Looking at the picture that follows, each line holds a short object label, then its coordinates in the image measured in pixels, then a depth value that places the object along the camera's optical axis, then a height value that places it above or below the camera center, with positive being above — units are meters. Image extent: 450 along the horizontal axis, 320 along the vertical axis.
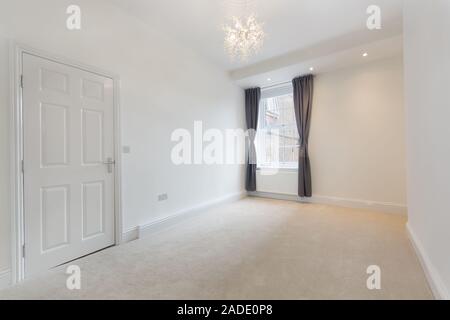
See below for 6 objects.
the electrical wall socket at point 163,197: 3.17 -0.57
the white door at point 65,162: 1.94 -0.01
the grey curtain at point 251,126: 5.08 +0.82
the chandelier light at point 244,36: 2.55 +1.57
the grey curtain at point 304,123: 4.41 +0.77
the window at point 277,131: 4.79 +0.66
